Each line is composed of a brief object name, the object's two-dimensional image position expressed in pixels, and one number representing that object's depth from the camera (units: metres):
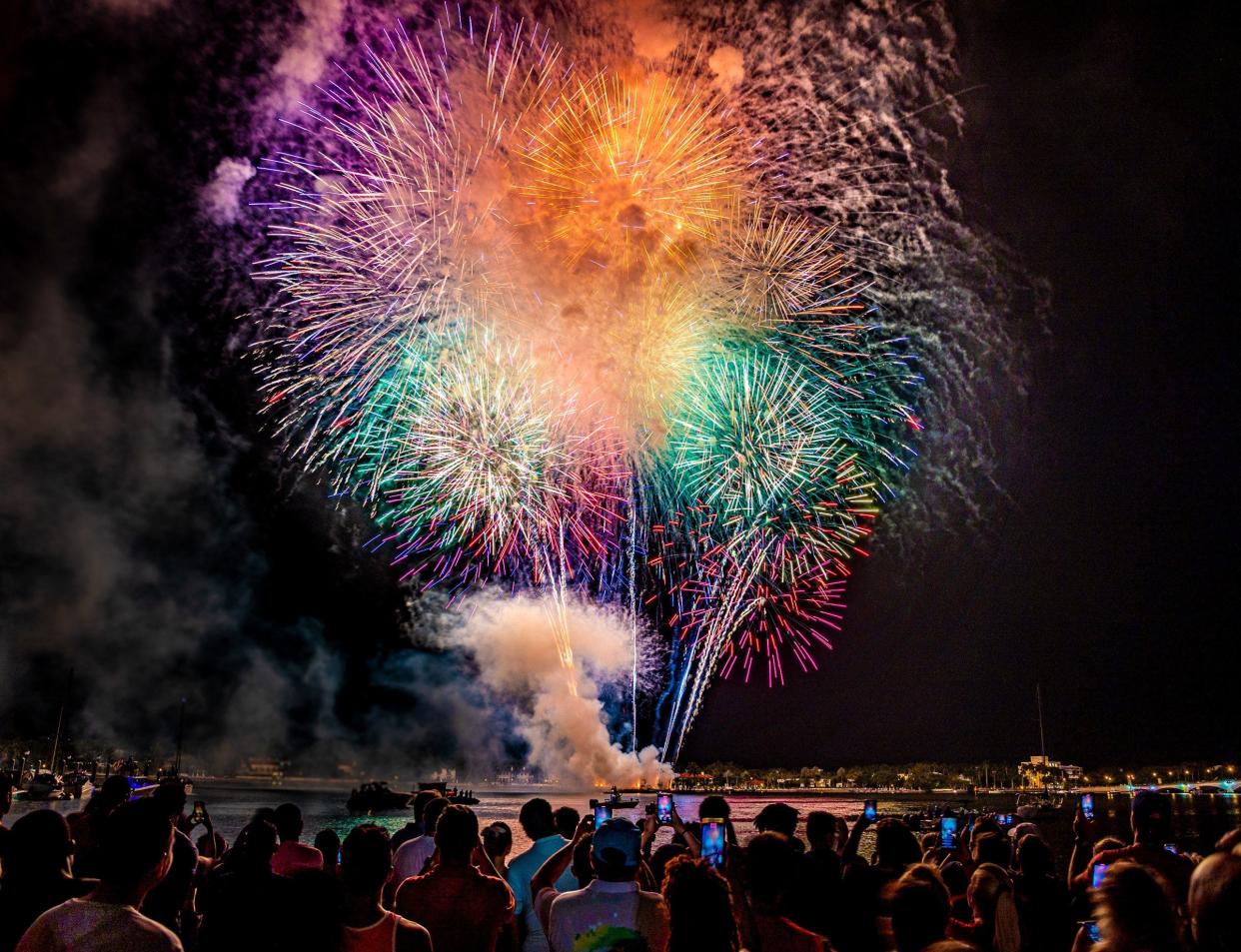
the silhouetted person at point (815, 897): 4.11
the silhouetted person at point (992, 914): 5.40
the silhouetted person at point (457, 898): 4.84
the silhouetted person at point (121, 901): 3.20
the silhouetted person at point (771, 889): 4.05
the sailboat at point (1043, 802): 88.96
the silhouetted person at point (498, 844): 6.45
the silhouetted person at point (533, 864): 5.87
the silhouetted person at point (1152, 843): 5.65
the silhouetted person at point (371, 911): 4.25
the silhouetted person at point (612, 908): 4.10
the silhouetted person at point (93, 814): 5.71
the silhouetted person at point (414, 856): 6.50
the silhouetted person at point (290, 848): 6.68
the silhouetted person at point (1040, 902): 5.64
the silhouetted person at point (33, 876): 4.11
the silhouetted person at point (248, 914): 3.42
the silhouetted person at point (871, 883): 4.20
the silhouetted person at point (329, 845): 8.00
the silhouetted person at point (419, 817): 7.11
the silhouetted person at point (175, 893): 5.60
